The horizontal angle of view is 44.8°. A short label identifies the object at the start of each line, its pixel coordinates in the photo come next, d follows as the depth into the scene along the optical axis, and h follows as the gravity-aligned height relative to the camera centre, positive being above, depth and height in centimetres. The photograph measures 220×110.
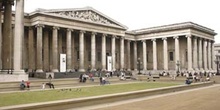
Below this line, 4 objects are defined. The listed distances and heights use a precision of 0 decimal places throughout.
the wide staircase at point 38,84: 2431 -227
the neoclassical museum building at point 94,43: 3095 +414
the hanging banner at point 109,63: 5191 -4
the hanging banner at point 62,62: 4174 +20
